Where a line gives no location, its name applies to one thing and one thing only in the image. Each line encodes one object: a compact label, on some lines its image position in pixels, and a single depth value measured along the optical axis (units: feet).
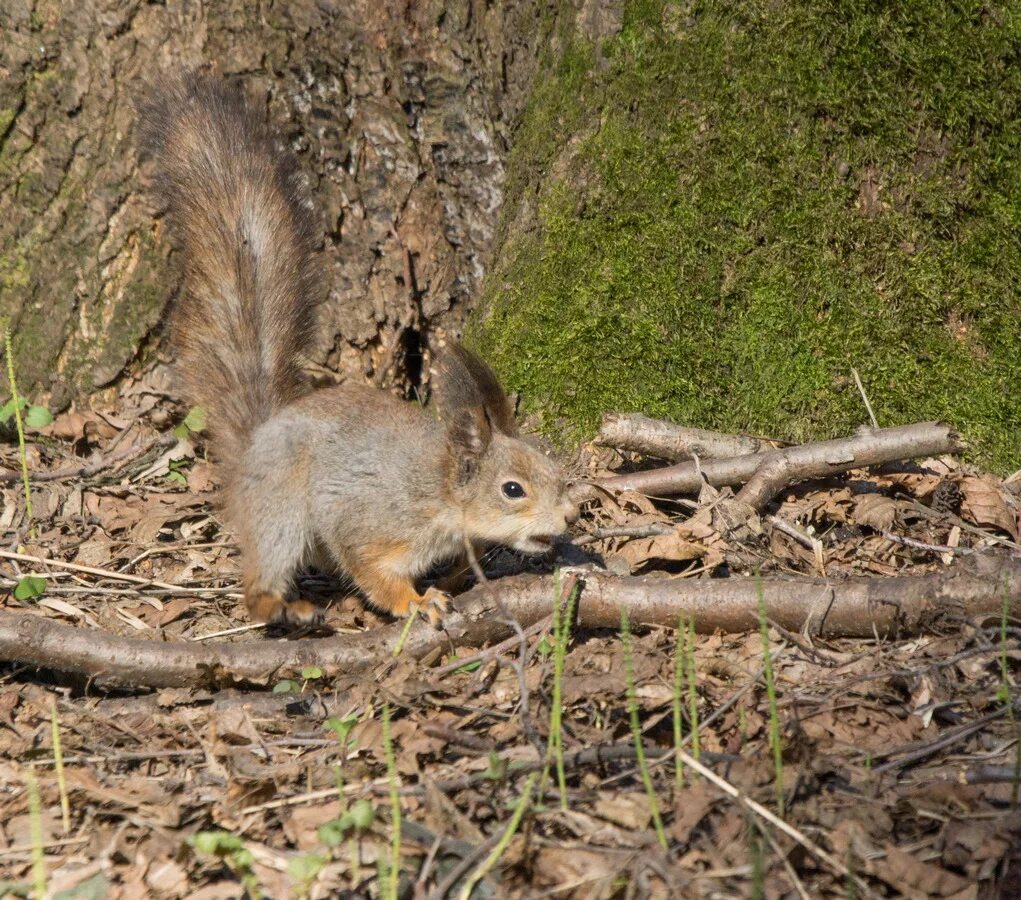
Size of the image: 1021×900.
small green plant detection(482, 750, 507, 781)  16.43
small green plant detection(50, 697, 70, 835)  16.39
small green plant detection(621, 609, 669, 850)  14.70
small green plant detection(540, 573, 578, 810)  15.35
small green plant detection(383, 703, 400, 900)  13.28
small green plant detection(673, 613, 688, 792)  14.97
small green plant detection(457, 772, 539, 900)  14.15
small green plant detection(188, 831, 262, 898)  14.23
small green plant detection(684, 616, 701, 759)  15.39
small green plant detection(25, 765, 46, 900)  12.71
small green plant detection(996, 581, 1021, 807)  16.18
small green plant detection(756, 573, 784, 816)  14.88
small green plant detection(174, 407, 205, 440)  30.96
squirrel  26.61
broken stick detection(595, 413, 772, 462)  27.91
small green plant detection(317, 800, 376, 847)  14.43
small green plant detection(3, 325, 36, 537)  27.37
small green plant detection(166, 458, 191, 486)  31.94
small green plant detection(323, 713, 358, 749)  18.67
